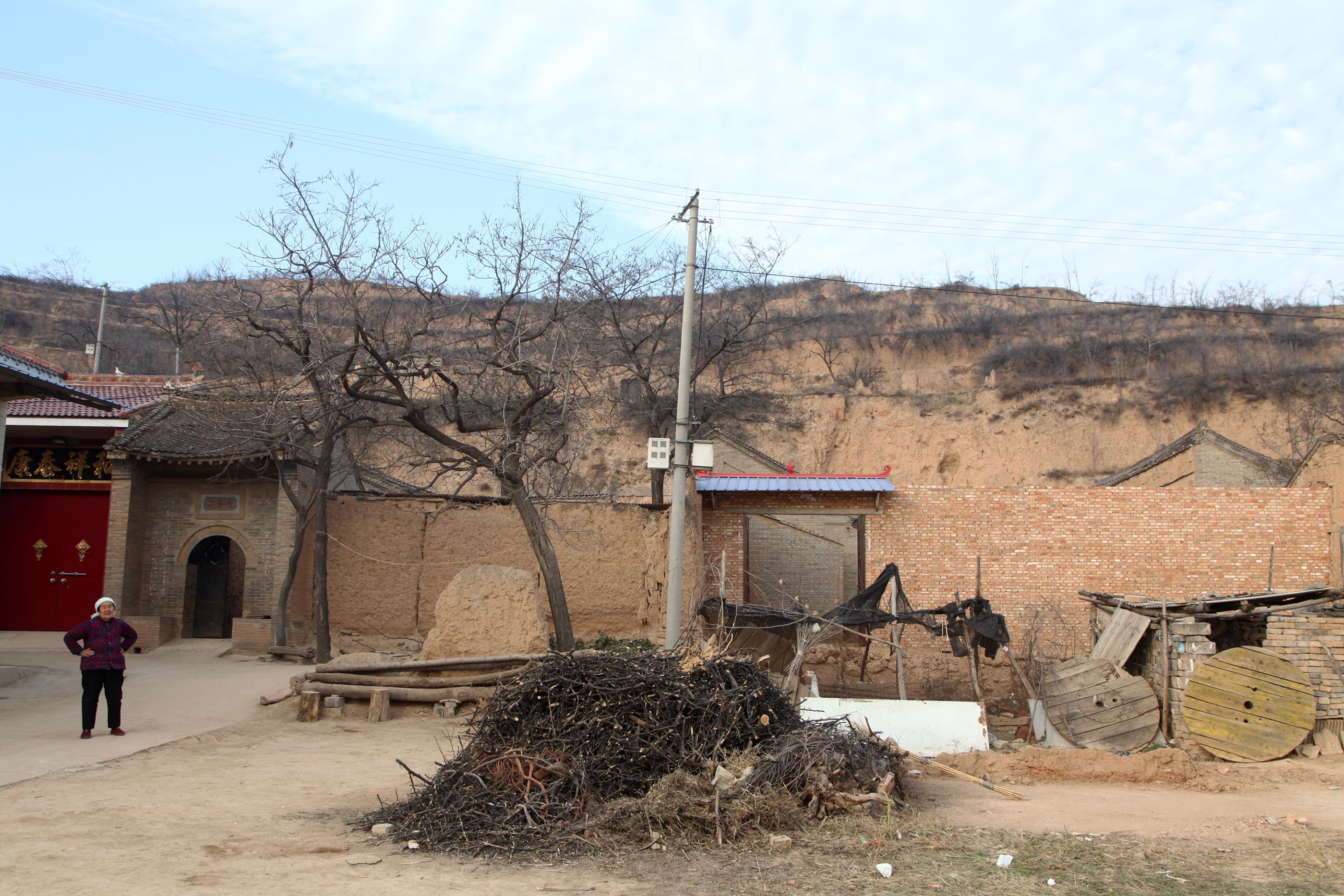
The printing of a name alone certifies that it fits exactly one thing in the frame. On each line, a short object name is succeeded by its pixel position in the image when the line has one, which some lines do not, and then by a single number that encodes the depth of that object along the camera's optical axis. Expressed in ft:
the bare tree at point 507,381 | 42.88
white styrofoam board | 36.19
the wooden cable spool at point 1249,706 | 36.29
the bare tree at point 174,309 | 124.16
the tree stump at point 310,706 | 38.22
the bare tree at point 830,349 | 132.05
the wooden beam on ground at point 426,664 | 39.24
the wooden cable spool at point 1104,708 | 39.04
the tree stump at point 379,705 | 38.40
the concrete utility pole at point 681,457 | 38.01
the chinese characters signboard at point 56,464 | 60.90
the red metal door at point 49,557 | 60.34
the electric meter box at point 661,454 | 40.19
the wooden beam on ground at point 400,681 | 39.27
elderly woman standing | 32.40
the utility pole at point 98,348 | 111.24
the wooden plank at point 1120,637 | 41.11
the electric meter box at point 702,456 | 38.81
